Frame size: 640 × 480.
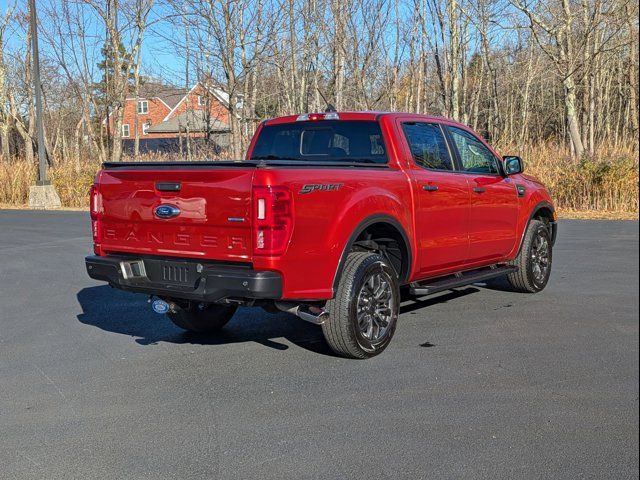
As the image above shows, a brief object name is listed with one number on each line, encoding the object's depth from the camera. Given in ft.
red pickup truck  15.81
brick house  104.46
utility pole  68.64
